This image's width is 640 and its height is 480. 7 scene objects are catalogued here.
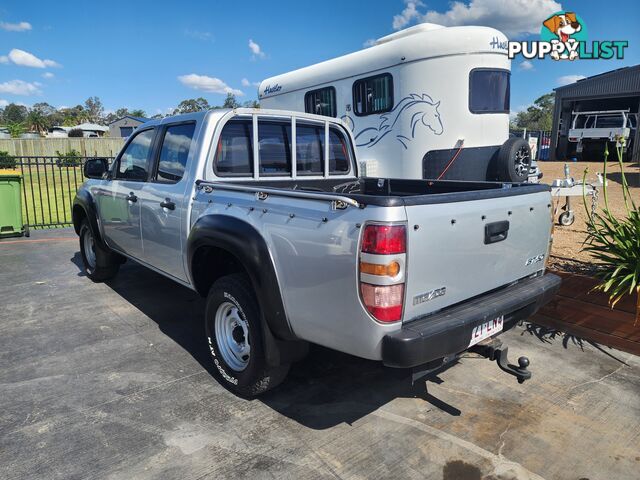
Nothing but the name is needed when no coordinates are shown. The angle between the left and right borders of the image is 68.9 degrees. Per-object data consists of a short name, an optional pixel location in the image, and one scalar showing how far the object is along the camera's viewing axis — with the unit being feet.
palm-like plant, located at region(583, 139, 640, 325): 12.94
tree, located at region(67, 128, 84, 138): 233.35
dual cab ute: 7.69
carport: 80.89
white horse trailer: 25.68
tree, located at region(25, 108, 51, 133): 287.77
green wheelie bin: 27.09
